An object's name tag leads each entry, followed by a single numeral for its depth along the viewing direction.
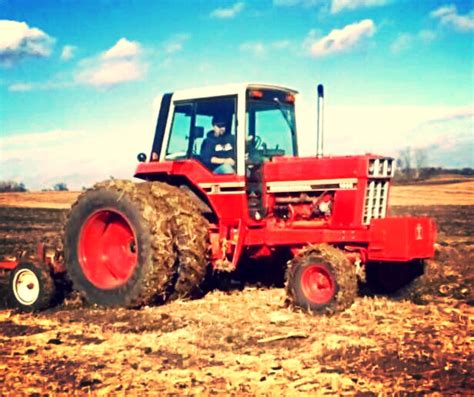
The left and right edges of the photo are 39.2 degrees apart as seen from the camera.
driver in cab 9.15
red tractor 8.29
